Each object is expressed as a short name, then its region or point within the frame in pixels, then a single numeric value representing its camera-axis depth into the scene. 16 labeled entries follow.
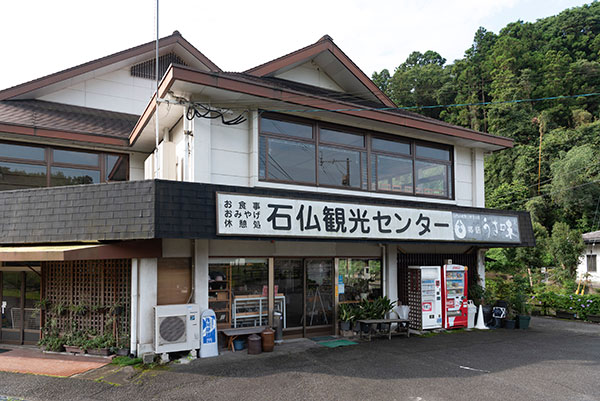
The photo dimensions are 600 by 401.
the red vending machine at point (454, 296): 12.42
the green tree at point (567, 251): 23.22
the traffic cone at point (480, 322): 12.88
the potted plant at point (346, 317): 11.05
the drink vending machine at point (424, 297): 11.96
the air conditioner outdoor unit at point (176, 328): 8.55
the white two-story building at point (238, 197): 8.35
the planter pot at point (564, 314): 15.26
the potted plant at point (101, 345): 8.87
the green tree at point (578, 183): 35.62
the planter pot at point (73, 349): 9.09
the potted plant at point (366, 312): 10.98
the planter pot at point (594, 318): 14.55
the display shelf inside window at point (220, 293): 9.78
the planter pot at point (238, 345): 9.55
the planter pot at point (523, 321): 13.02
